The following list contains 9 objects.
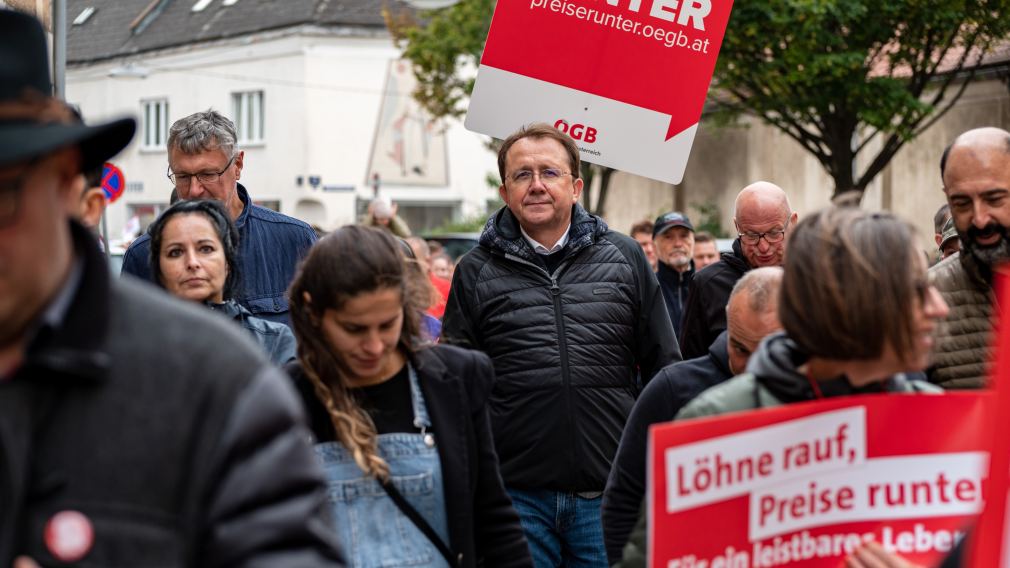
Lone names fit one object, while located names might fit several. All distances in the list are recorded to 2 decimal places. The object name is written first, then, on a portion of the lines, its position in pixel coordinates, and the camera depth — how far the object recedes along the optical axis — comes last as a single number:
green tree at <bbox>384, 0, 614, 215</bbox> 28.70
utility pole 11.38
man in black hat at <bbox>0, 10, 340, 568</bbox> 1.91
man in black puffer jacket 5.16
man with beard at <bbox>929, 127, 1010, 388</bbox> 4.20
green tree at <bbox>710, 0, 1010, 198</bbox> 20.98
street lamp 16.17
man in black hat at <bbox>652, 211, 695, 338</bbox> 10.40
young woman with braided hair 3.43
